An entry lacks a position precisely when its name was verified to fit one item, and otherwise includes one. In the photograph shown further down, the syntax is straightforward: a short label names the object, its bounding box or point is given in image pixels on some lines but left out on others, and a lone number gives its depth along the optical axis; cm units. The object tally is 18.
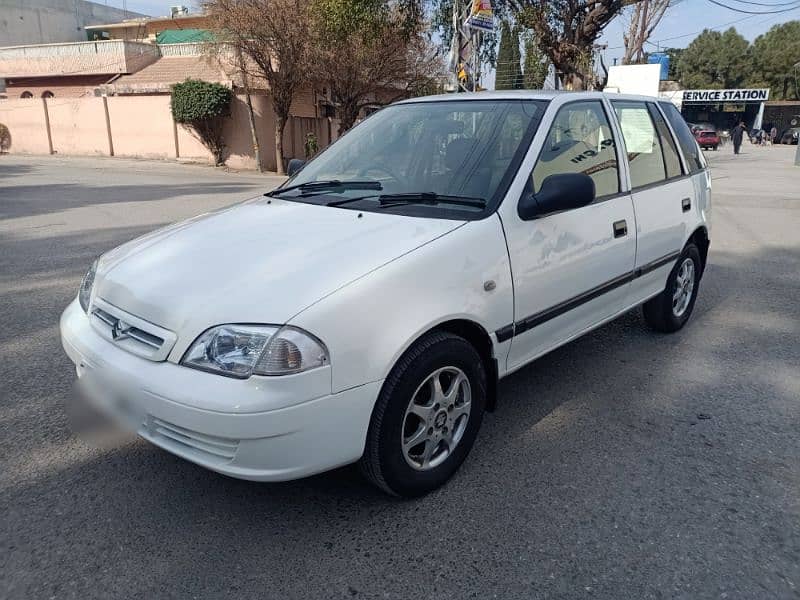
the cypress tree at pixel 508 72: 3537
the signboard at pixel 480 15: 1261
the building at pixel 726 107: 5353
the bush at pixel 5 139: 2923
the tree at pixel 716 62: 6775
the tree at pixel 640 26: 2709
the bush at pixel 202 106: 2284
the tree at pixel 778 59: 6562
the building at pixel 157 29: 3531
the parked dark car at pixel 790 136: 4842
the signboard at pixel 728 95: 5353
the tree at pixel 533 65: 2012
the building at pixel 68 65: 3003
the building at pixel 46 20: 4253
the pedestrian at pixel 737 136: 3400
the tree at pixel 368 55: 1677
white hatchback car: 235
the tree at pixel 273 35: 1862
